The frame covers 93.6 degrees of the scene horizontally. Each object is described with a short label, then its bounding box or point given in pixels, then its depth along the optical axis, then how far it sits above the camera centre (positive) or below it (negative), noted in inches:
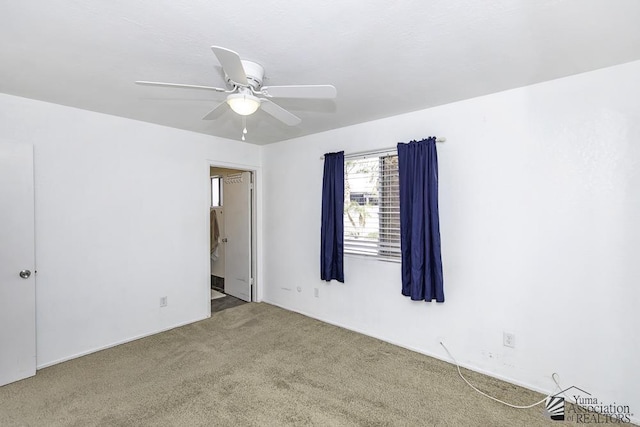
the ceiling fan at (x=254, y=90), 68.0 +29.3
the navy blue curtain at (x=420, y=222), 109.9 -4.8
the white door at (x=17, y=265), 99.7 -18.6
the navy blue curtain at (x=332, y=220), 141.1 -4.8
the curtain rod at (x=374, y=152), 127.9 +25.7
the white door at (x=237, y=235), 185.0 -15.8
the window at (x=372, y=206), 128.2 +1.8
